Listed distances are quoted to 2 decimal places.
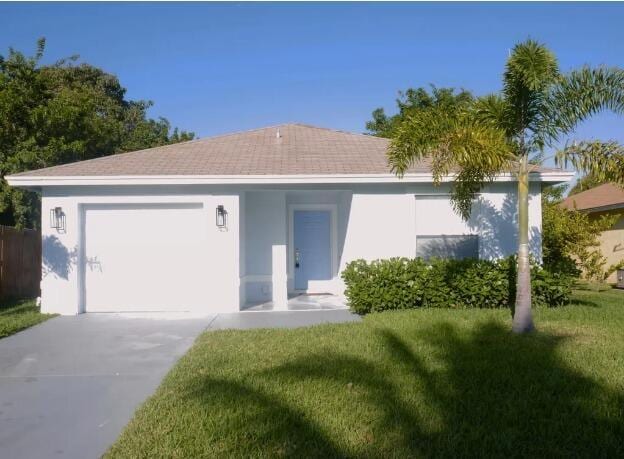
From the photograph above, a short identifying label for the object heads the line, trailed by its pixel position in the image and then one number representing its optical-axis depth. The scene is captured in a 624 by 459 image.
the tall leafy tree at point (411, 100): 27.36
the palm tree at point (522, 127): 7.88
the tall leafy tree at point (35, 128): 14.66
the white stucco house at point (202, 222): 10.85
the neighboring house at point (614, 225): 17.61
